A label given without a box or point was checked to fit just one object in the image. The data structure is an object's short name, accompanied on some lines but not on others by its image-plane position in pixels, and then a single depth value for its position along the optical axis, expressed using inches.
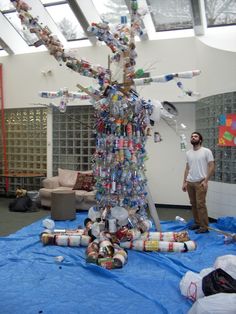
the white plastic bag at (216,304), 74.5
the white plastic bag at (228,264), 98.9
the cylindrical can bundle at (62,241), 145.9
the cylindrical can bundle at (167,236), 146.1
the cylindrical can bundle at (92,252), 123.0
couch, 217.0
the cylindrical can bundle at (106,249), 123.6
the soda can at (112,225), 138.3
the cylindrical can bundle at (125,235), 141.5
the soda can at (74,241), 145.1
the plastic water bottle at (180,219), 184.8
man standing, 164.6
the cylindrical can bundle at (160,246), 138.3
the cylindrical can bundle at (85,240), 144.4
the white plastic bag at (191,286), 93.5
